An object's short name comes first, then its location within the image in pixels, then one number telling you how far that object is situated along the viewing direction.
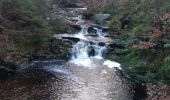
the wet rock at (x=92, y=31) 39.49
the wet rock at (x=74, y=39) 36.01
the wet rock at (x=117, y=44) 34.44
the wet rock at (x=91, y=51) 34.72
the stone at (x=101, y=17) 45.12
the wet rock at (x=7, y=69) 26.58
